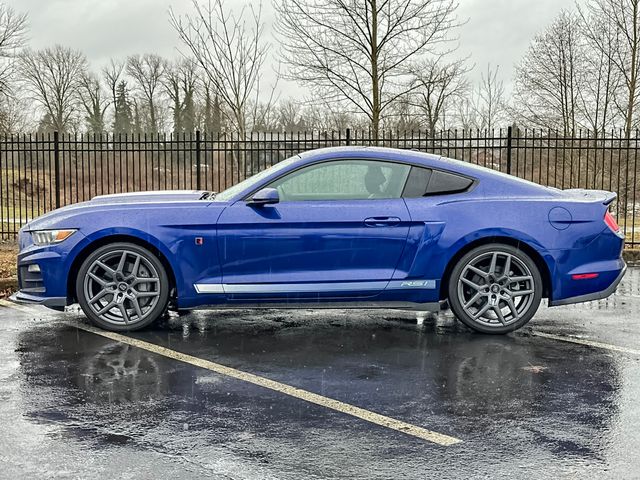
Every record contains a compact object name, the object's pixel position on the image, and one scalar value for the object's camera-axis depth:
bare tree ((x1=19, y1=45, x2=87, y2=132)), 55.75
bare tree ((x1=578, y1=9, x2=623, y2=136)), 23.47
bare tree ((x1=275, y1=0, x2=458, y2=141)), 15.20
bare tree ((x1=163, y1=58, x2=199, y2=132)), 48.00
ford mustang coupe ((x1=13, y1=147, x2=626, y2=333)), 5.68
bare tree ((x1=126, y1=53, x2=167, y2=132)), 66.30
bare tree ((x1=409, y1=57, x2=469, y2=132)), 18.09
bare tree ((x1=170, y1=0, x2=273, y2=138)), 16.55
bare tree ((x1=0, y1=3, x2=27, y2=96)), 31.76
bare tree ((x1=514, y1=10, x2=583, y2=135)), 25.50
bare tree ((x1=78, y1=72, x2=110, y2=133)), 57.35
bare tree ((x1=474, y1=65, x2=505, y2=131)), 30.97
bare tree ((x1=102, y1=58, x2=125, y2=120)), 65.81
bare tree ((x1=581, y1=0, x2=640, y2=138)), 20.92
